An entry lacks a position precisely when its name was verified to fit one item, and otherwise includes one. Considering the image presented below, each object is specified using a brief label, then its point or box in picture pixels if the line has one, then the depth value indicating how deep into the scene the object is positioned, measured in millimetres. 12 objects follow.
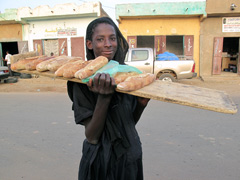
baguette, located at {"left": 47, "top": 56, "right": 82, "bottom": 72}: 1206
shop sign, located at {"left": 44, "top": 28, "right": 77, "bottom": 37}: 12914
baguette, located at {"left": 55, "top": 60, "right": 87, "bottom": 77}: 1127
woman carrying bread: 1095
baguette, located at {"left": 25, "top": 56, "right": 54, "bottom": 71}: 1285
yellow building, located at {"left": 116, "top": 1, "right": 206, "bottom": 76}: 11375
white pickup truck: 8453
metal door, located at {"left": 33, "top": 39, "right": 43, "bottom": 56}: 13406
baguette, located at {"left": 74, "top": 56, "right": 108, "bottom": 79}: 1018
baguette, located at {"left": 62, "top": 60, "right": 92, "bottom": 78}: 1088
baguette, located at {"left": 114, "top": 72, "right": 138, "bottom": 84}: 1038
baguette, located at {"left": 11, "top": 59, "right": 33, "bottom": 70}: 1345
